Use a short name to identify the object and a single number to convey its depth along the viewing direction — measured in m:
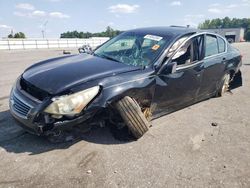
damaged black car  2.30
